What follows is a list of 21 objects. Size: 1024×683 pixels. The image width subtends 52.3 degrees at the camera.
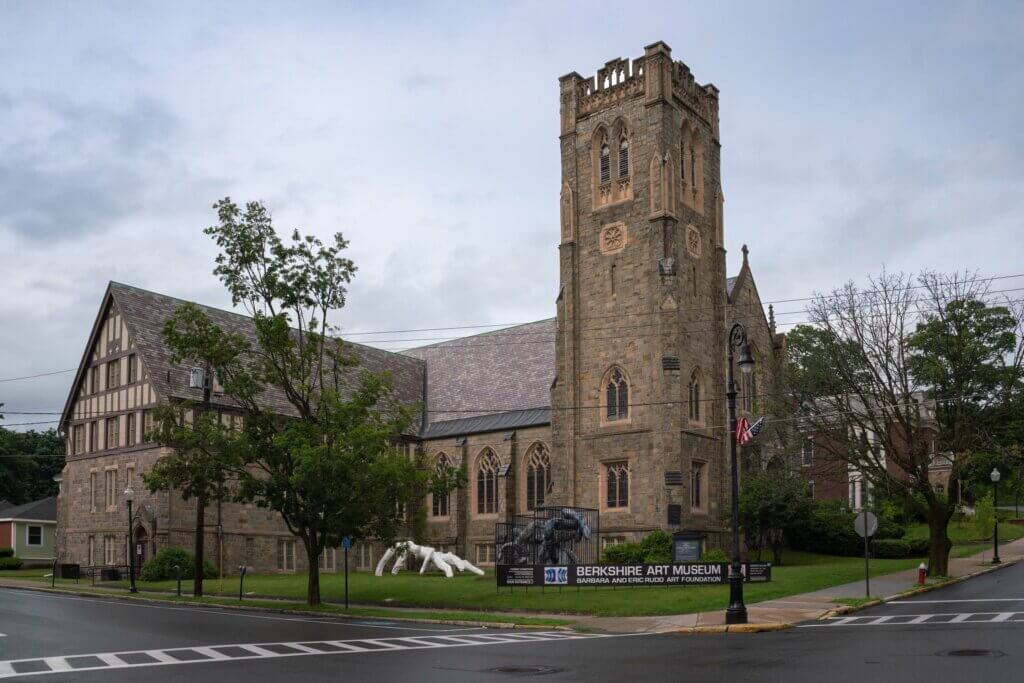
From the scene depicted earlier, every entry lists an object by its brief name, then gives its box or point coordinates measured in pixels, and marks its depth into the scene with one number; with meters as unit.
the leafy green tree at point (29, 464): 85.50
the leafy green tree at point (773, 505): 45.72
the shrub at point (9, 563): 63.78
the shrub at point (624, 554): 43.78
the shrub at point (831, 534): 52.38
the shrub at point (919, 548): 51.72
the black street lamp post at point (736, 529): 25.80
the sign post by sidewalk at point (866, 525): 31.94
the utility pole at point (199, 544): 40.00
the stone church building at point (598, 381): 48.09
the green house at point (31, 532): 69.44
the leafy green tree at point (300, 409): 35.00
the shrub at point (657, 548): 43.53
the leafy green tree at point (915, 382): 37.88
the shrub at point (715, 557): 42.99
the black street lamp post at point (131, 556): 43.06
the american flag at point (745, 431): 28.91
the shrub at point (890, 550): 51.28
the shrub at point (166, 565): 48.66
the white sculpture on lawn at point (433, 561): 47.56
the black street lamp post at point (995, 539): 44.45
